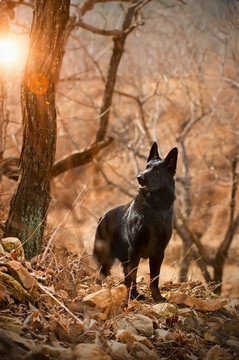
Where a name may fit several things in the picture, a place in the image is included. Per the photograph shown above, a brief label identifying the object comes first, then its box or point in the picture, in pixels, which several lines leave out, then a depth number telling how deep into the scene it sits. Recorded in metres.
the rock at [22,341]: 2.51
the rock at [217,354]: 3.29
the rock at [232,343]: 3.67
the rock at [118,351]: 2.83
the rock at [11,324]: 2.70
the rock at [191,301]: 4.28
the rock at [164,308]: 3.90
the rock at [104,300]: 3.36
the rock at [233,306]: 4.84
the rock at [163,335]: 3.41
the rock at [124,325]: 3.34
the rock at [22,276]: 3.24
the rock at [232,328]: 3.95
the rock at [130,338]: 3.13
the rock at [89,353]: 2.64
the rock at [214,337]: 3.73
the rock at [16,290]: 3.14
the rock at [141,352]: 2.94
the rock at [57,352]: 2.55
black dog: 3.93
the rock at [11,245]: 3.67
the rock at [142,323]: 3.43
